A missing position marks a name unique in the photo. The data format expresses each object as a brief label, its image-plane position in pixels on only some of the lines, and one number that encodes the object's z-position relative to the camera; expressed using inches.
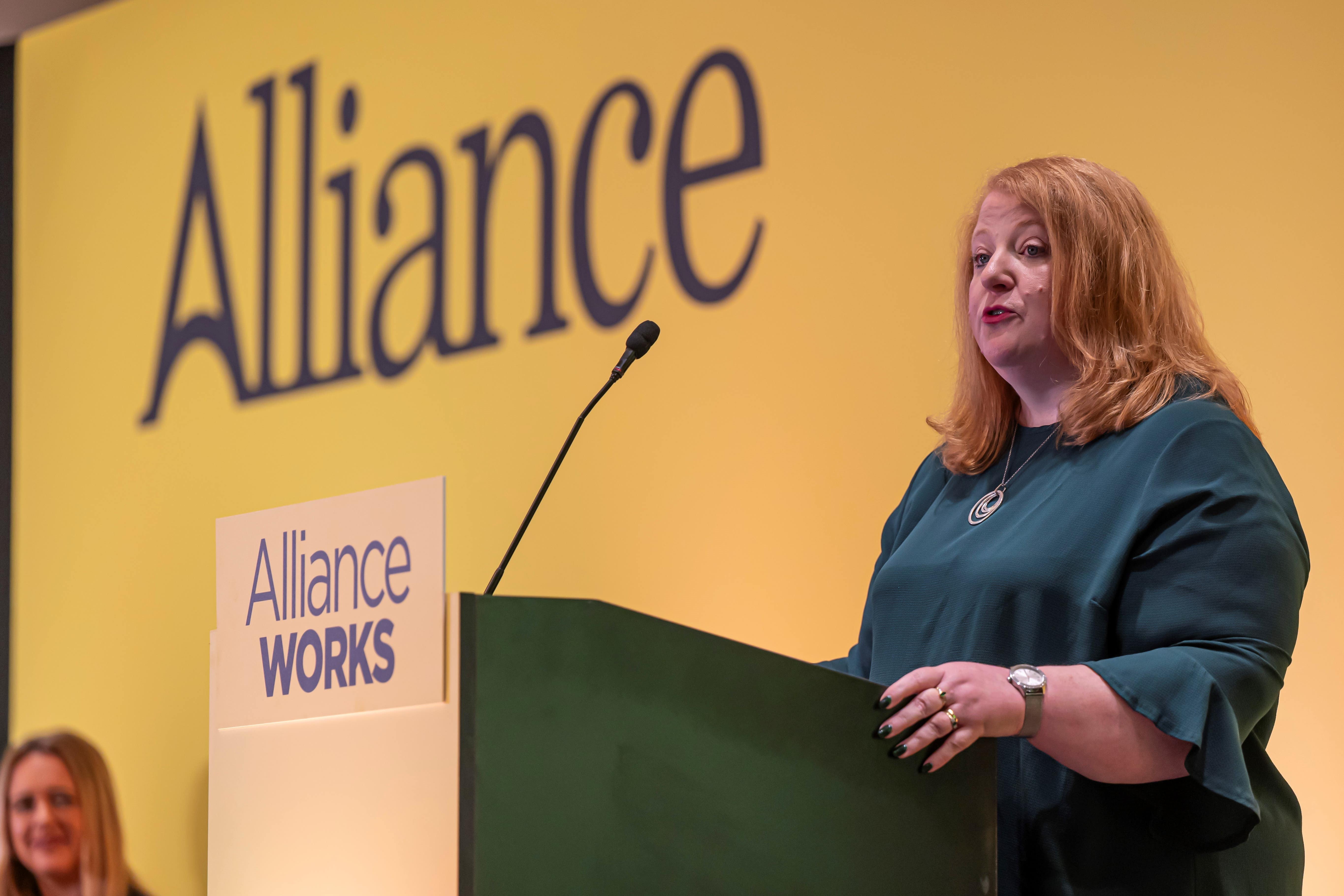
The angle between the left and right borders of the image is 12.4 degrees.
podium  221.0
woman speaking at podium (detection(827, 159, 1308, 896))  227.0
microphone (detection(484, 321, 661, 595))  244.3
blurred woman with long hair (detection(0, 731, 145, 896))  320.7
